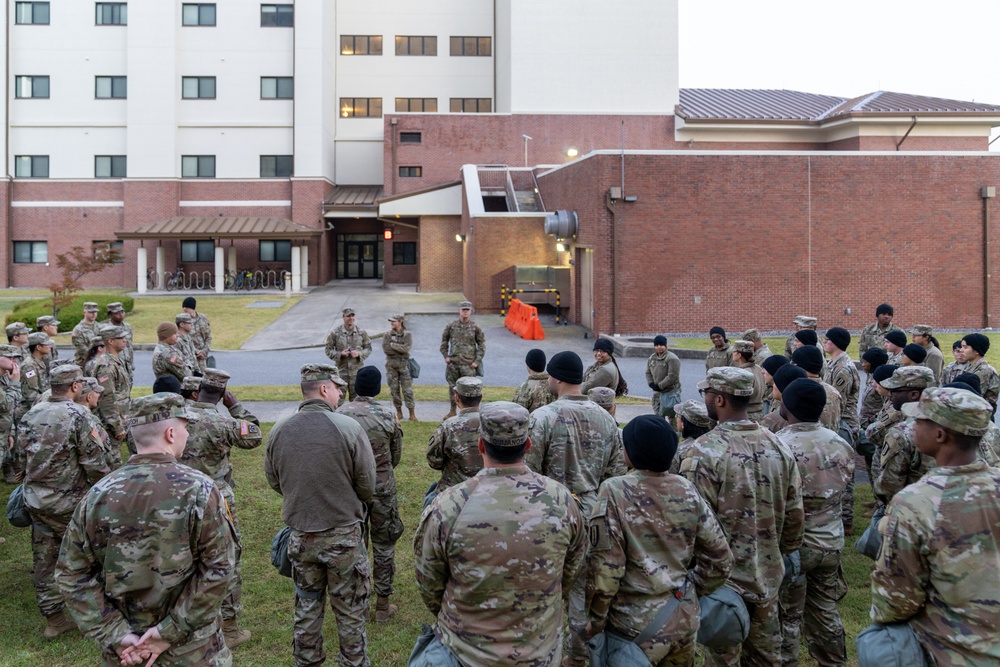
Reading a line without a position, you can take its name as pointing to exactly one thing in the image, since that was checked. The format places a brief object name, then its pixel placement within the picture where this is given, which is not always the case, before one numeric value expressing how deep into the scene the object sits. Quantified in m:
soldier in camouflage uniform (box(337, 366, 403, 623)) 6.45
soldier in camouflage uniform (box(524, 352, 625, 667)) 5.54
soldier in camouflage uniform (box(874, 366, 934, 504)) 5.57
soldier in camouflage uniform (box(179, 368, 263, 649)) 5.90
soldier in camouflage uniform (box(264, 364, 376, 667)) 5.16
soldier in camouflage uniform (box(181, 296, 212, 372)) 12.71
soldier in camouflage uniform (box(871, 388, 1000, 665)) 3.32
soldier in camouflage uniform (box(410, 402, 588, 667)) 3.66
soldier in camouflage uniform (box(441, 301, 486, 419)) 13.86
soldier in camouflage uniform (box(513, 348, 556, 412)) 7.94
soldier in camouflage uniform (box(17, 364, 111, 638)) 6.18
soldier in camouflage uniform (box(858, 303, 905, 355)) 11.95
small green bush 24.61
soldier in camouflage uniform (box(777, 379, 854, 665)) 5.14
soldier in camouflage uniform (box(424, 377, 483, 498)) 6.18
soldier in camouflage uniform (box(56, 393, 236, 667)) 3.78
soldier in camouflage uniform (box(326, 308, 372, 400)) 13.22
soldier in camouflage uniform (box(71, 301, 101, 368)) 12.30
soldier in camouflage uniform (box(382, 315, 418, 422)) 13.81
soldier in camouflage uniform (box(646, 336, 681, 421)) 11.22
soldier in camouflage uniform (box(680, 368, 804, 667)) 4.57
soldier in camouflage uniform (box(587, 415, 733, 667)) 3.99
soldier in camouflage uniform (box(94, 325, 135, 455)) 9.72
